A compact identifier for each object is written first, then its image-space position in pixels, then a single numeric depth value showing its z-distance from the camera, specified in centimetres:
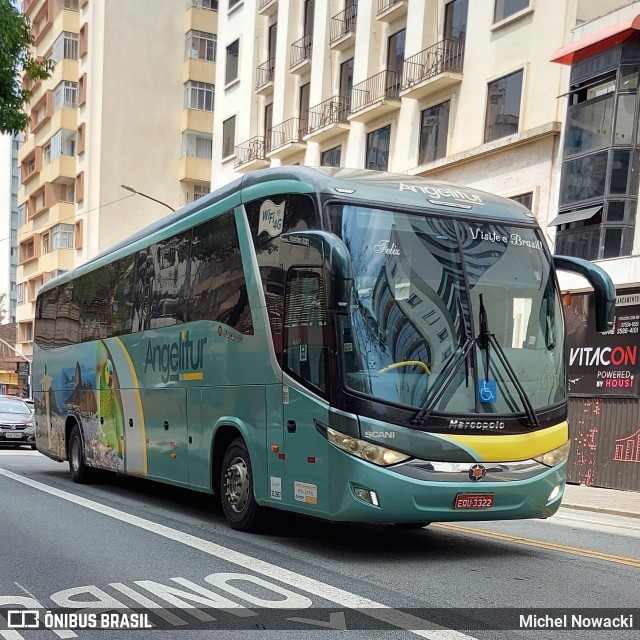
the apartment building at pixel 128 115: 4806
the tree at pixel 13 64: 1599
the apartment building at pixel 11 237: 9488
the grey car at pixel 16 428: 2578
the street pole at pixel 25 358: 5334
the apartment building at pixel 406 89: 2134
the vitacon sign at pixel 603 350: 1906
